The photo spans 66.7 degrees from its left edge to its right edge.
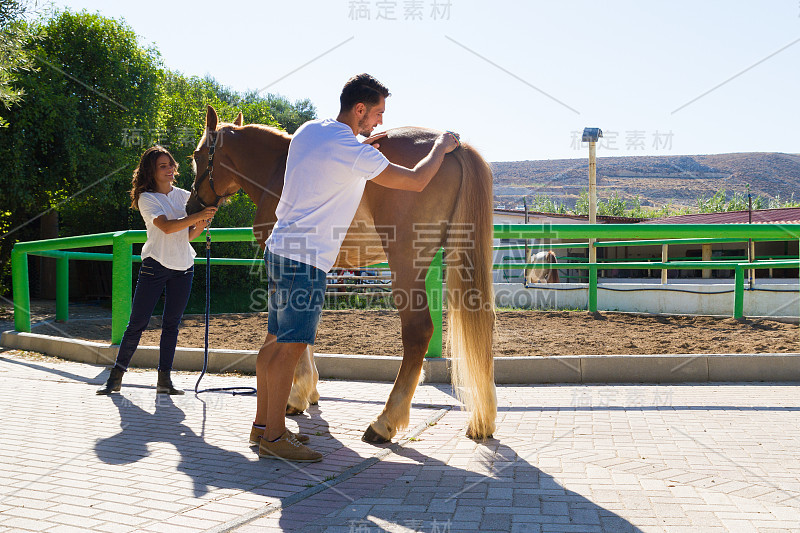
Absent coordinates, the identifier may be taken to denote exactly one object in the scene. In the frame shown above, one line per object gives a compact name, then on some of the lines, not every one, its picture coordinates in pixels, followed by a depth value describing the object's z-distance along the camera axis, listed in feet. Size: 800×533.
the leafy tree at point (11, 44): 32.85
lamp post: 50.96
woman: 16.11
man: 10.16
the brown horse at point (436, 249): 11.84
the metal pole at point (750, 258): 45.01
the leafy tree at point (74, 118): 45.65
